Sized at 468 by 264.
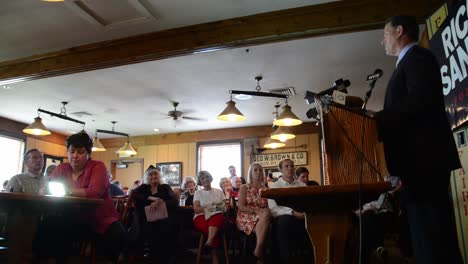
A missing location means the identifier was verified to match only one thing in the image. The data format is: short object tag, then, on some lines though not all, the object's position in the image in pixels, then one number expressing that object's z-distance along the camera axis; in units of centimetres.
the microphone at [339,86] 143
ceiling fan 634
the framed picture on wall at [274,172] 796
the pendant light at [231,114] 451
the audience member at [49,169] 501
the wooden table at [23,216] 173
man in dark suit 121
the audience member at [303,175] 450
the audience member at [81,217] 211
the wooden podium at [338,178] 122
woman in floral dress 326
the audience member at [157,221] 364
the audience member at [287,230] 307
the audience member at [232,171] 705
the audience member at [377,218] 293
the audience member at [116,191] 560
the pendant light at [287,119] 481
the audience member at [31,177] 354
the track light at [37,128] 543
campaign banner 233
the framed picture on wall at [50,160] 866
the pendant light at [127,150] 710
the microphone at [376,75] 130
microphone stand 132
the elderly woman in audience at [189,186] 514
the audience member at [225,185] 552
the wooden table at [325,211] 116
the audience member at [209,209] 370
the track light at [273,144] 677
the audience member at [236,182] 598
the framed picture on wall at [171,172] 899
